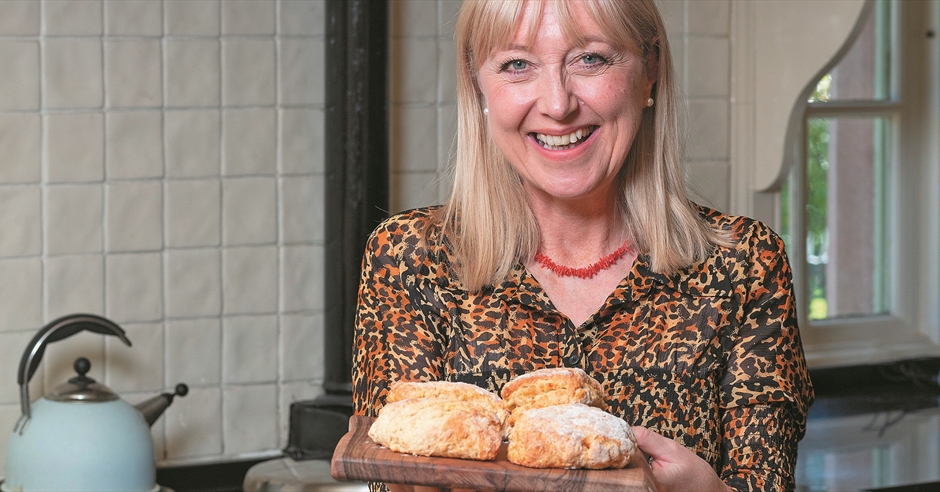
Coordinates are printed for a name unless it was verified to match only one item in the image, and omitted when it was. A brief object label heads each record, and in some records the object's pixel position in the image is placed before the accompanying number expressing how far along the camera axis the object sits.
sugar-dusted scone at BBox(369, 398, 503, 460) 1.30
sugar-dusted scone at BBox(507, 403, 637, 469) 1.29
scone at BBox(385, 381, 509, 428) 1.38
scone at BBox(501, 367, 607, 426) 1.38
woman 1.53
